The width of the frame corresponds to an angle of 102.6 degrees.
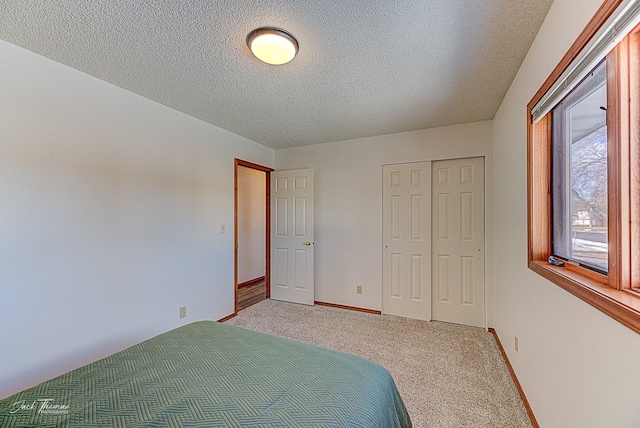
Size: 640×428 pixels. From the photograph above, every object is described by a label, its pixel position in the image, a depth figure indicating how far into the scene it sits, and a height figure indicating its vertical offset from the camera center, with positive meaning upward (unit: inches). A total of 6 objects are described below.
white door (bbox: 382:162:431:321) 127.1 -12.7
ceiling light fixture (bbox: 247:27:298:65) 59.5 +41.3
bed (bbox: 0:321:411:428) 35.1 -28.1
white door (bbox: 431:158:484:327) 118.6 -12.4
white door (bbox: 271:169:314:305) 151.3 -13.1
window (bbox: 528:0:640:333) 33.9 +8.6
